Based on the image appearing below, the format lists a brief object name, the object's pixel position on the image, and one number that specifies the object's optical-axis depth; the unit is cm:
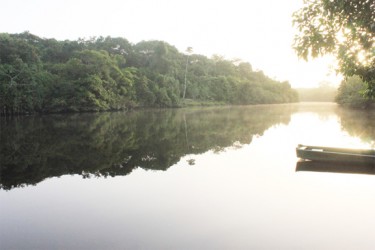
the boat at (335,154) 1432
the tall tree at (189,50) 10390
